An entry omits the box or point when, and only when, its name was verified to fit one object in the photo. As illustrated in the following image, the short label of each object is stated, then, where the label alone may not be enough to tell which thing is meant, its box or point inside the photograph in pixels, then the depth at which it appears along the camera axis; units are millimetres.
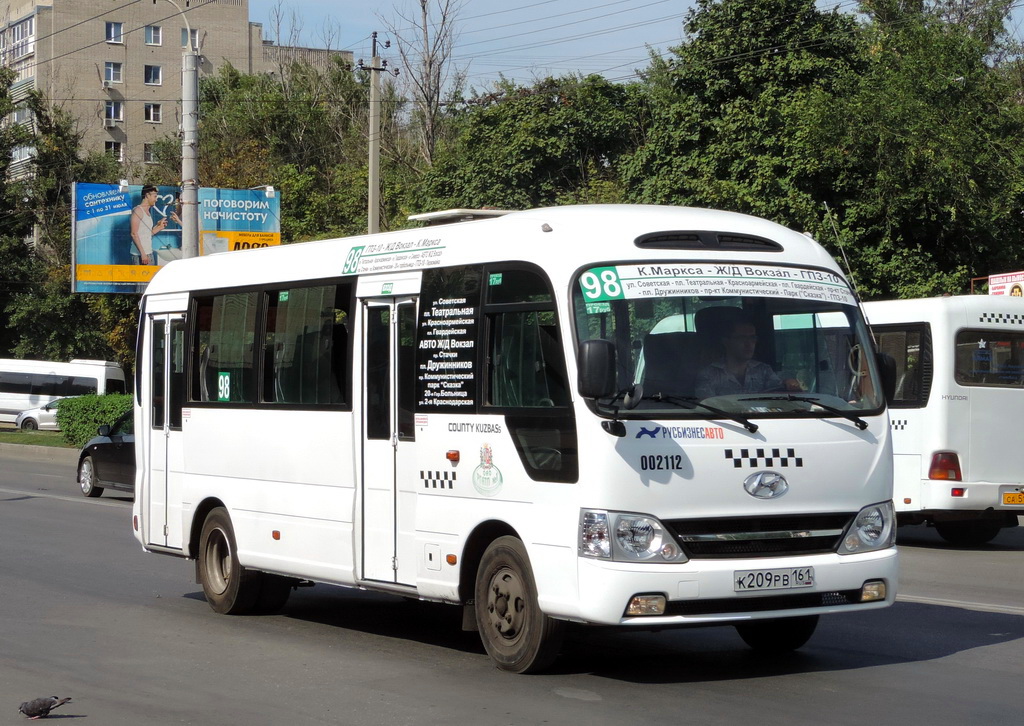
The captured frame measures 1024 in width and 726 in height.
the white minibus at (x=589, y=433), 7383
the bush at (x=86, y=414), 33844
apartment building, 77312
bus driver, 7730
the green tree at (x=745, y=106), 28812
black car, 21750
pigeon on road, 6887
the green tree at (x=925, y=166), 26531
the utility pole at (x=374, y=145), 29828
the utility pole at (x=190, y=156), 22797
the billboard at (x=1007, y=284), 22000
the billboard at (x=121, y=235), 35188
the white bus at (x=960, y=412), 15961
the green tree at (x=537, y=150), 38406
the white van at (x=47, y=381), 55562
